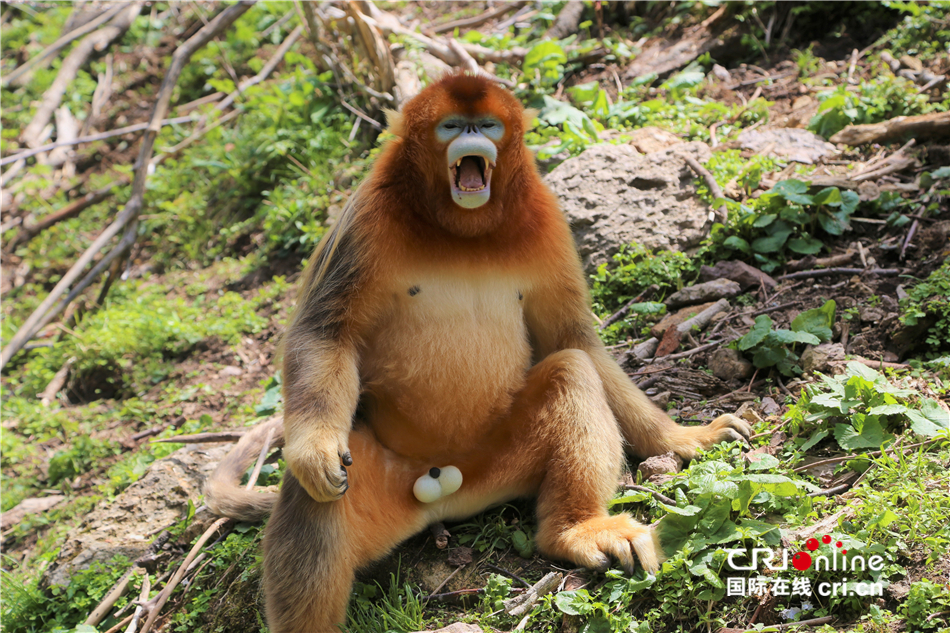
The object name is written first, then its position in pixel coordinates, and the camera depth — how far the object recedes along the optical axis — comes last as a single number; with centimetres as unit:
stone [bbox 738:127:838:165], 485
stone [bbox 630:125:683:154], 515
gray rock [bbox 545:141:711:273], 454
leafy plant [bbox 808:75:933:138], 495
